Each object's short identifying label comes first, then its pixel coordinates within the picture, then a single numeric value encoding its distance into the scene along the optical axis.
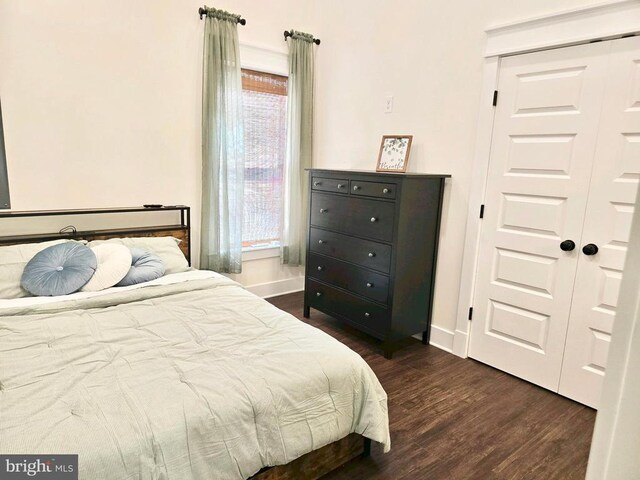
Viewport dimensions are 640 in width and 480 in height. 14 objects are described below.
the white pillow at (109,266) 2.45
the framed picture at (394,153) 3.21
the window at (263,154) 3.81
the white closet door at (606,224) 2.19
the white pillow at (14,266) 2.31
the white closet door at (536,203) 2.38
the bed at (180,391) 1.26
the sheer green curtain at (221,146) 3.38
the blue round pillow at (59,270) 2.31
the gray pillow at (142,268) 2.57
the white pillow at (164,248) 2.84
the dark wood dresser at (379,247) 2.87
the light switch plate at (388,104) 3.41
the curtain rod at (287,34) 3.82
